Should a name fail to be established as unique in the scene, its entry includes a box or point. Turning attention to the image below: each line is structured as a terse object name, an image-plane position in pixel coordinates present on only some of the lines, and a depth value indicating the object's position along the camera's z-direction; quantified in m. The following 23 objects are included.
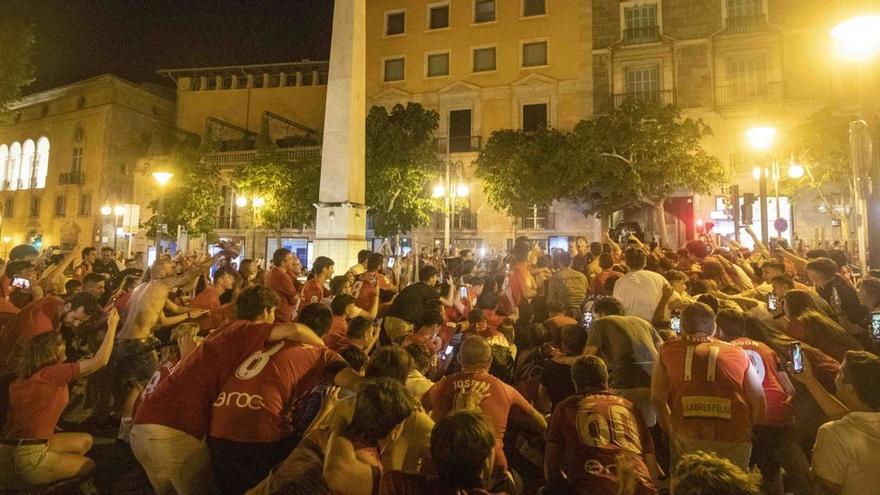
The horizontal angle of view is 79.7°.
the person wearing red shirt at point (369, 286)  7.12
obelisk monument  11.66
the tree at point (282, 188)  28.73
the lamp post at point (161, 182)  12.57
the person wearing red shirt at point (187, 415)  3.10
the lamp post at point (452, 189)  21.48
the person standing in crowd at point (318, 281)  7.55
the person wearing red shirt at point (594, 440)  2.95
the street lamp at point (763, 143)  10.33
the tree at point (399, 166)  26.97
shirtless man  5.99
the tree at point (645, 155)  22.72
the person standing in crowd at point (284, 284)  6.93
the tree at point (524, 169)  25.38
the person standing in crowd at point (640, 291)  5.98
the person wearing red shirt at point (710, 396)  3.44
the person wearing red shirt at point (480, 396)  3.42
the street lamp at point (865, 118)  5.33
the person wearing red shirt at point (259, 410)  3.05
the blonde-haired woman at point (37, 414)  3.65
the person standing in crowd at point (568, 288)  7.60
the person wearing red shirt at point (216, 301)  6.28
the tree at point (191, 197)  31.56
